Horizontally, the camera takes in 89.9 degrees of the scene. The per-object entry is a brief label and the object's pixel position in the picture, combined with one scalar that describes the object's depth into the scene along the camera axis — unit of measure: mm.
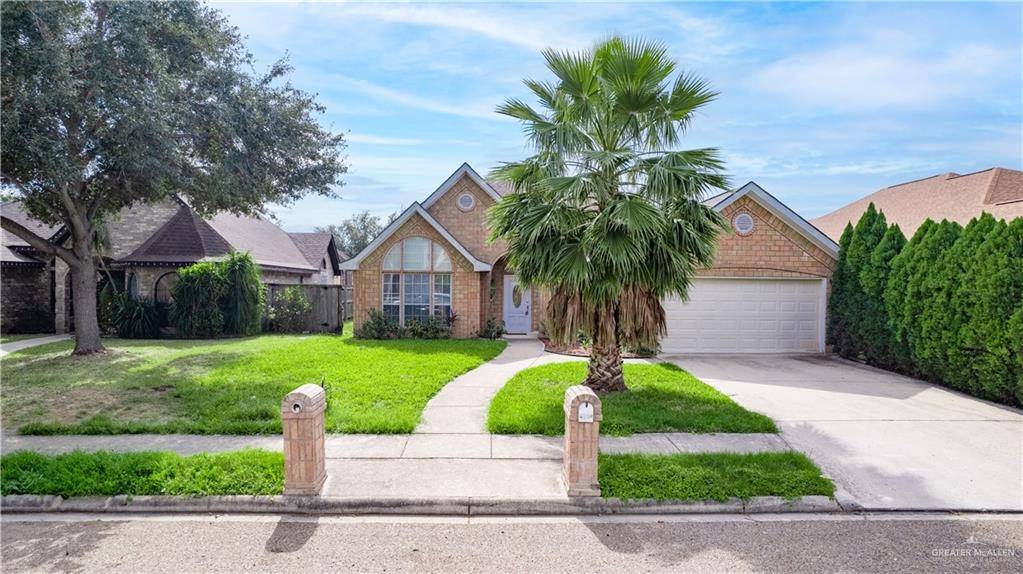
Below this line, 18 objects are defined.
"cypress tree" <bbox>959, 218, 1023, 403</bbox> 8484
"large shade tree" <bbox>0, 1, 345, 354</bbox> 9023
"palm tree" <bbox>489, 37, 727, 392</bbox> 7875
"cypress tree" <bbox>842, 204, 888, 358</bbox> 12492
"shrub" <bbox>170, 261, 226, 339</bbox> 15961
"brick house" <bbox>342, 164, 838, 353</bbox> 13969
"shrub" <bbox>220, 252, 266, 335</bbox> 16234
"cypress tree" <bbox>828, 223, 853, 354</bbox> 13359
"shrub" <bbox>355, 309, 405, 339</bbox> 15922
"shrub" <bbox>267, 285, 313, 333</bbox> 18016
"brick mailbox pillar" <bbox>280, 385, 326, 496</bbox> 4992
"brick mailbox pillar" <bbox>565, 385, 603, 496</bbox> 5039
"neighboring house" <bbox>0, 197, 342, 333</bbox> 16938
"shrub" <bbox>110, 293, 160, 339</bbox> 16359
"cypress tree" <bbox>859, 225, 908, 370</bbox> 11625
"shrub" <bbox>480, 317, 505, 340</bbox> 16625
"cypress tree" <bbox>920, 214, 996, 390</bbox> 9344
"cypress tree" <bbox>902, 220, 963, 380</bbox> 10219
